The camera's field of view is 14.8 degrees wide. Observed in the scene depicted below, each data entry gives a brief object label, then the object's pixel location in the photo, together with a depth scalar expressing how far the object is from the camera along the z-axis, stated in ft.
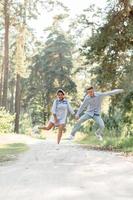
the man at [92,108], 52.75
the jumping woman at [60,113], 54.54
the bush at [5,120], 122.62
